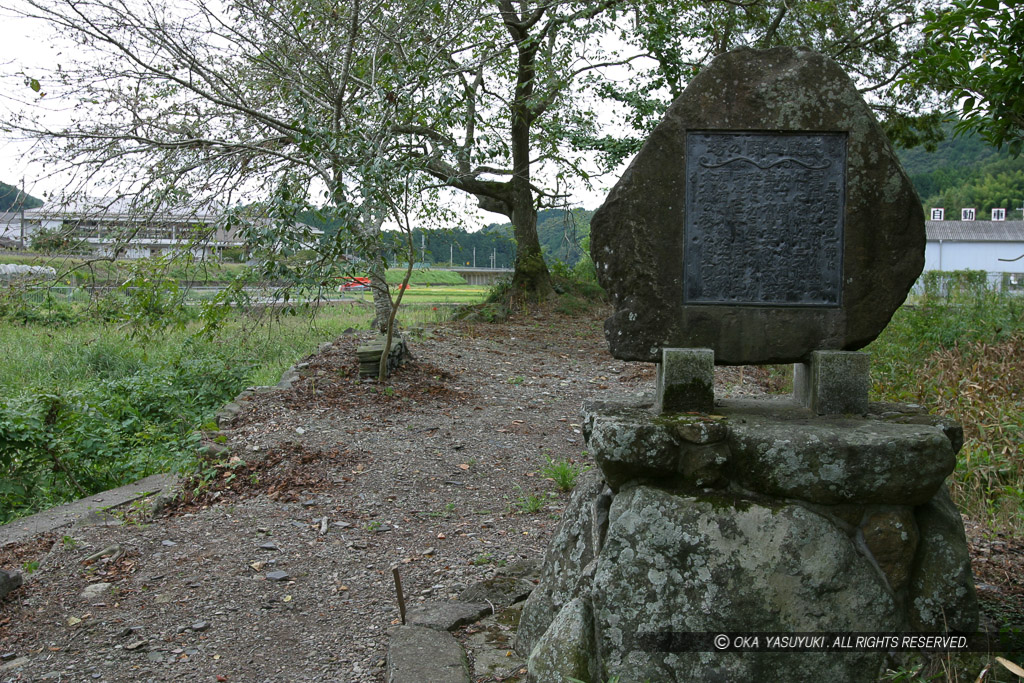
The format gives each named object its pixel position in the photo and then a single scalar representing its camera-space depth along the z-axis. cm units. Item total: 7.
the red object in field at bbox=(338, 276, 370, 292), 758
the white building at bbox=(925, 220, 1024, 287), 3972
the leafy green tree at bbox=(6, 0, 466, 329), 721
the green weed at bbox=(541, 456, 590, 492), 570
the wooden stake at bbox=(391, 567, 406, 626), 361
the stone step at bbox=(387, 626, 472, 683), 309
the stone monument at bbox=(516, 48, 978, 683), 273
